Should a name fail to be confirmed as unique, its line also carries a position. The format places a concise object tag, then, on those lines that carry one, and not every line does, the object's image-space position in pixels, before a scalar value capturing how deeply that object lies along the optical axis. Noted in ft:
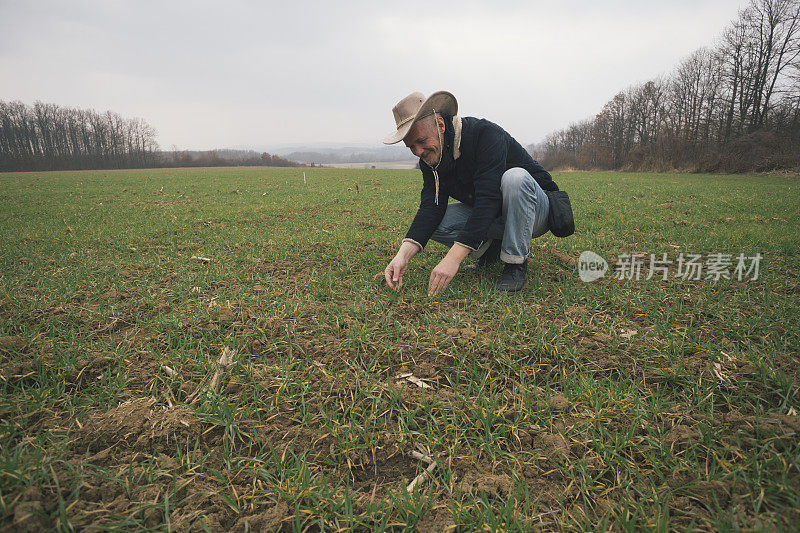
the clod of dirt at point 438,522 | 3.67
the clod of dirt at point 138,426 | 4.72
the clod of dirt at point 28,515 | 3.32
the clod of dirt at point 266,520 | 3.70
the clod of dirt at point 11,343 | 6.60
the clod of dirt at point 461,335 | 6.89
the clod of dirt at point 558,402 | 5.22
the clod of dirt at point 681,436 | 4.56
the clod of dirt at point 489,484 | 4.06
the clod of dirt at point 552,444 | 4.48
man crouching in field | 8.46
